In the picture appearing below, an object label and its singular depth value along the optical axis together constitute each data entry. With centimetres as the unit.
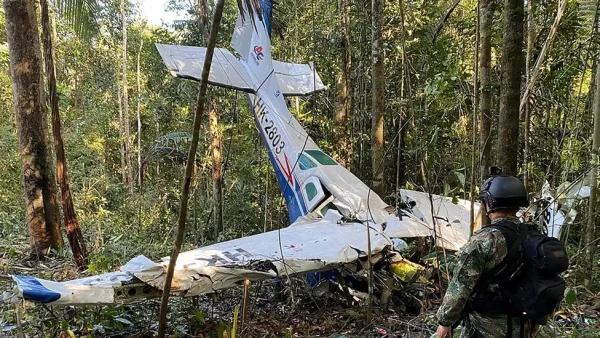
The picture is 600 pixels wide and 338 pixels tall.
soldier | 249
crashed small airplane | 398
